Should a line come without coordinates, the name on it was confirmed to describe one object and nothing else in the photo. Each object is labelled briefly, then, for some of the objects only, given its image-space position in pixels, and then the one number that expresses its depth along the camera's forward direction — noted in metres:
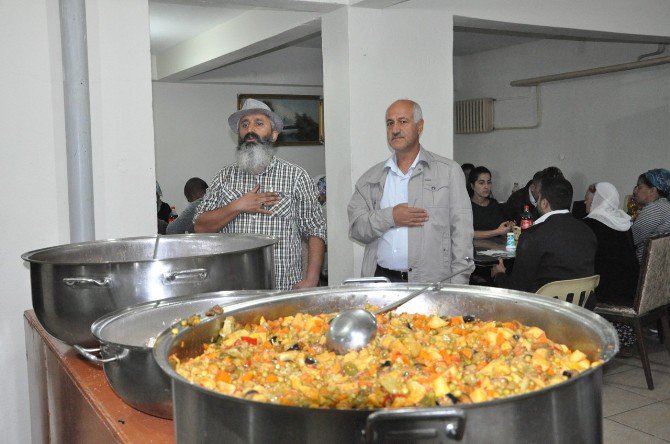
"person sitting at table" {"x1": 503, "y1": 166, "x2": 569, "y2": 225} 6.21
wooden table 1.41
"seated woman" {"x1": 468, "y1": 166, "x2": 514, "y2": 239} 5.88
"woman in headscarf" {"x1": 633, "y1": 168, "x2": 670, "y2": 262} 4.94
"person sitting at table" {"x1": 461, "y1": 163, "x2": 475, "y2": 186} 7.61
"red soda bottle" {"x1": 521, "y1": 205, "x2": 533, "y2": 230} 5.05
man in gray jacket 3.13
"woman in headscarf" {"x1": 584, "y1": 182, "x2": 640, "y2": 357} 4.43
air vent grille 8.77
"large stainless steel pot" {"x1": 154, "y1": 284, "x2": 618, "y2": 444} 0.77
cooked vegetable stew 0.99
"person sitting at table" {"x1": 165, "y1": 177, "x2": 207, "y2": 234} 4.70
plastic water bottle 4.68
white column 4.09
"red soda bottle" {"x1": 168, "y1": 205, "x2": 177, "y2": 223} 7.30
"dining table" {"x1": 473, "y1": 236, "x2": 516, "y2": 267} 4.40
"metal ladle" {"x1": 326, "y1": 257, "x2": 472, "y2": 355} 1.27
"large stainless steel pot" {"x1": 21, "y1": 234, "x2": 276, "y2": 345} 1.64
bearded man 2.89
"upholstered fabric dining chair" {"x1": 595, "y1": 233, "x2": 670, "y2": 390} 4.06
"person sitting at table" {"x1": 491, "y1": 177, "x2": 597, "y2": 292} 3.59
